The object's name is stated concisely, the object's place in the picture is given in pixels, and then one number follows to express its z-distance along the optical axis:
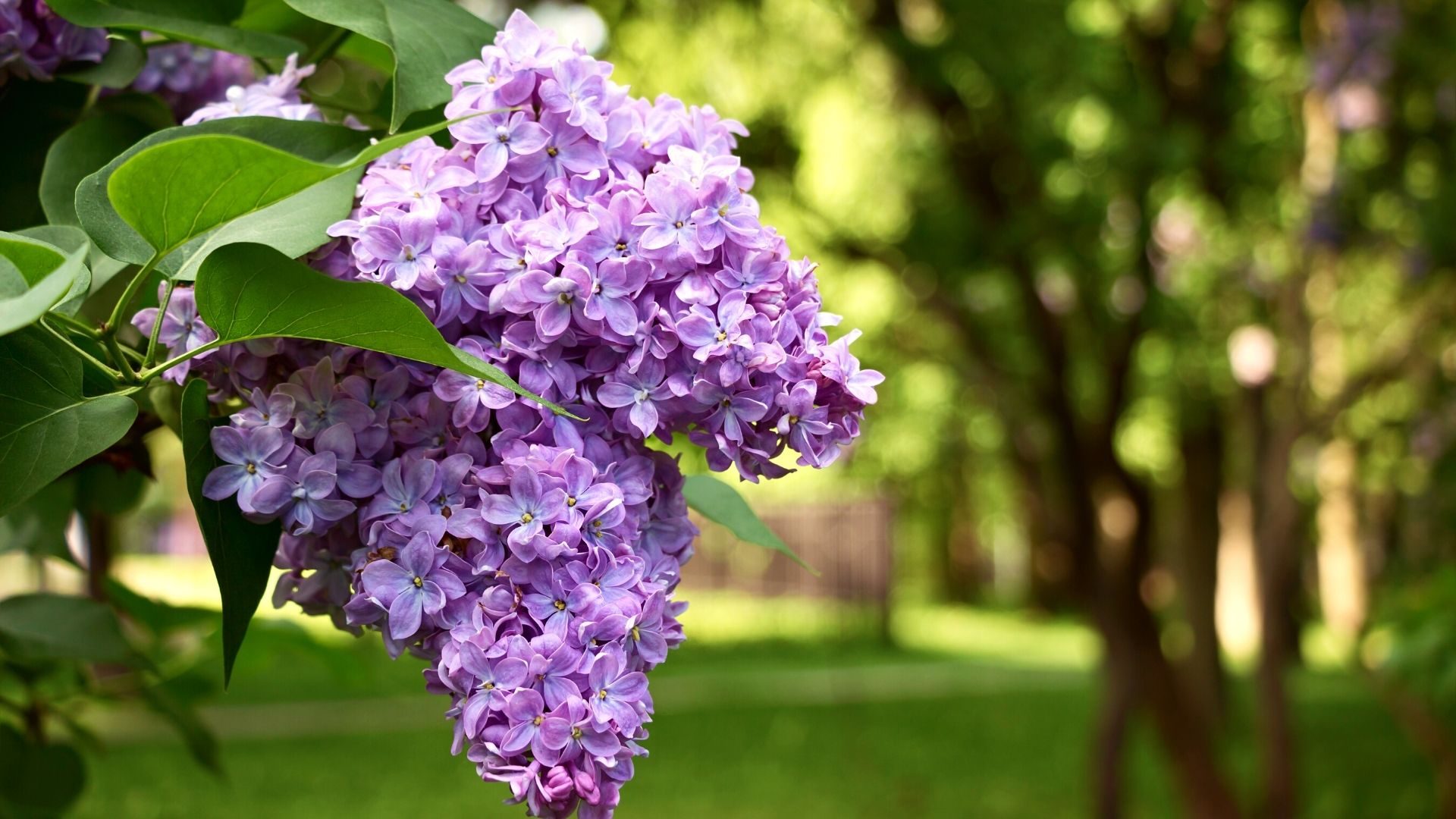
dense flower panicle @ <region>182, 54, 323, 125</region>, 0.88
